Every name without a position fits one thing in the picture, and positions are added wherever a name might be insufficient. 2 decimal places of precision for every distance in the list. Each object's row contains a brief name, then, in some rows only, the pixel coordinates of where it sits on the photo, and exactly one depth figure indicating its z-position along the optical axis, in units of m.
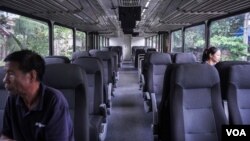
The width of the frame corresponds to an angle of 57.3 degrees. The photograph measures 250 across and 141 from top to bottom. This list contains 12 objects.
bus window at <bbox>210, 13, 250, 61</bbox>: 3.95
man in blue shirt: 1.29
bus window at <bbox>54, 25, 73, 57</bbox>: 6.00
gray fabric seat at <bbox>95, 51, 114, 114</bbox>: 4.90
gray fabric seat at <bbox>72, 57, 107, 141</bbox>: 2.70
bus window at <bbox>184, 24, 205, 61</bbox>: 5.86
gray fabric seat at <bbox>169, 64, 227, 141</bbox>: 2.03
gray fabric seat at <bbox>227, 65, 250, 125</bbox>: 2.18
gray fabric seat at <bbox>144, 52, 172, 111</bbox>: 3.94
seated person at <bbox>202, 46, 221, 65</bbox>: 3.15
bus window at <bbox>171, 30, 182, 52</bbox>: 8.49
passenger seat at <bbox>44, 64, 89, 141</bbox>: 1.99
